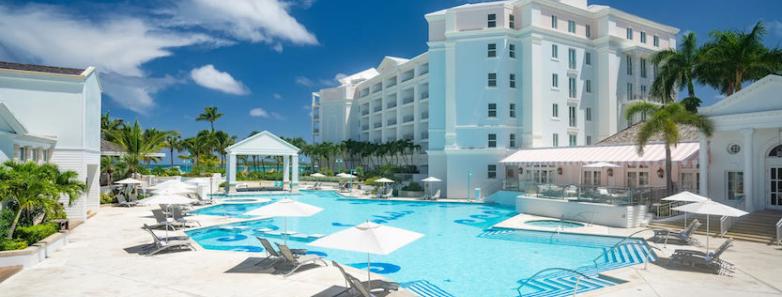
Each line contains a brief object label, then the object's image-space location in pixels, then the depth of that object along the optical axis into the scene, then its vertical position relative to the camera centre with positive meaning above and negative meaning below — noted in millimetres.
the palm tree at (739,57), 26531 +6396
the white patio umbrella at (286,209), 14047 -1557
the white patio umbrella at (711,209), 14266 -1541
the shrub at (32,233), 13211 -2181
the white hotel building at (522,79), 39031 +7608
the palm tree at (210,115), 71375 +7435
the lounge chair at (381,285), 9625 -2701
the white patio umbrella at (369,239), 9266 -1685
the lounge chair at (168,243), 14195 -2660
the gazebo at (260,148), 42781 +1307
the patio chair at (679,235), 16344 -2762
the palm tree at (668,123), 21172 +1909
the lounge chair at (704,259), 12594 -2802
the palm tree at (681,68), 32375 +6982
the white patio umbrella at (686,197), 17203 -1370
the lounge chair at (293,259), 11711 -2635
